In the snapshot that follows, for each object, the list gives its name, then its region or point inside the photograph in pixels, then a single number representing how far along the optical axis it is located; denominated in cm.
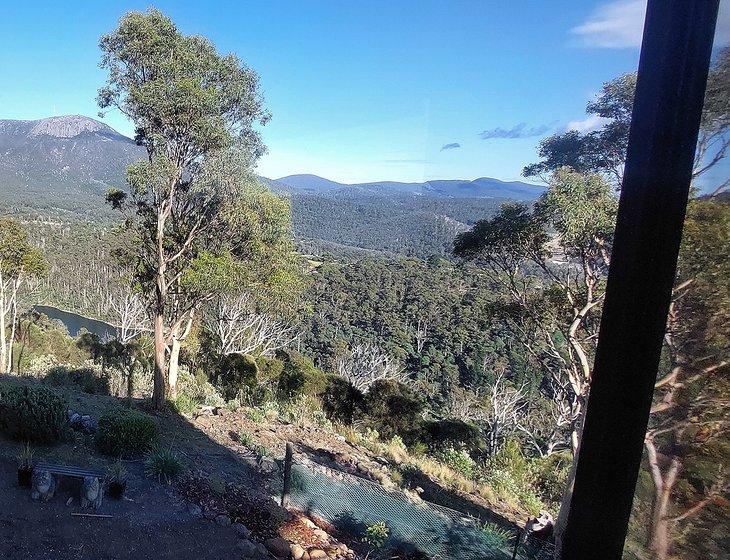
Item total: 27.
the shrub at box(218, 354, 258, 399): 1456
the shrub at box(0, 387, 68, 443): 552
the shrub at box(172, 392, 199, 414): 886
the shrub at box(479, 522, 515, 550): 445
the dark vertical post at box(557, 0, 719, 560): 73
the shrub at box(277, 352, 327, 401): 1452
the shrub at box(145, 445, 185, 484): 524
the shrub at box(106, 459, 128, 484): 474
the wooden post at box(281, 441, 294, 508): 500
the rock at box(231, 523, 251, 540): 450
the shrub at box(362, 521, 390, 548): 461
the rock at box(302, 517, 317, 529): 490
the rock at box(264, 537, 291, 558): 433
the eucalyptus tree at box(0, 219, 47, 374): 1409
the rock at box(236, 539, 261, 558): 422
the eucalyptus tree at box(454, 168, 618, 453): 610
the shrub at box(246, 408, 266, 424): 918
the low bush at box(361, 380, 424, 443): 1338
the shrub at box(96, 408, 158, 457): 587
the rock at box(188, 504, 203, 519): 470
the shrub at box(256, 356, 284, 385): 1534
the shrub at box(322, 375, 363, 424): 1414
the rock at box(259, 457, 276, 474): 630
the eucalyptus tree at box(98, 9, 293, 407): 746
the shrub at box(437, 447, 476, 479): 941
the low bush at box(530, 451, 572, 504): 967
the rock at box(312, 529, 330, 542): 471
